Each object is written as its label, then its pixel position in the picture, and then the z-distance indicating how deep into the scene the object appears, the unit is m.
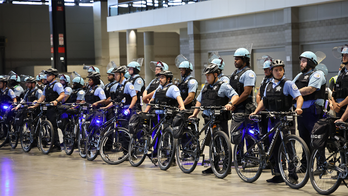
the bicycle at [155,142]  14.23
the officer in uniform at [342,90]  12.26
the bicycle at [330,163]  10.37
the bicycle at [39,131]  18.56
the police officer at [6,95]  22.40
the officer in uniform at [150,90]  17.23
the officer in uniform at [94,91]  18.38
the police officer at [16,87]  23.70
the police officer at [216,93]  13.31
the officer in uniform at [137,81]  17.63
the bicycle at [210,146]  12.61
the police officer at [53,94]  19.17
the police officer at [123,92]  16.86
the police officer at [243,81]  14.06
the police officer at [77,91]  19.84
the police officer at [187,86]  15.42
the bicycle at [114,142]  15.34
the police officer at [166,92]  14.83
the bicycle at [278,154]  11.05
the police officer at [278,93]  11.79
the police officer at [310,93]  12.62
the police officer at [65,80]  21.26
